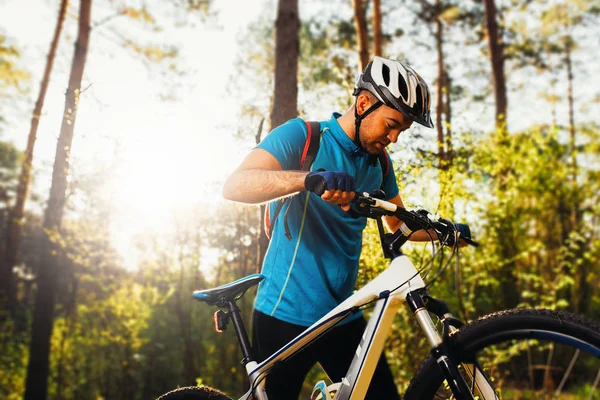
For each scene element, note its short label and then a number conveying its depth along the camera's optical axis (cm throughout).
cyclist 213
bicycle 150
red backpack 217
